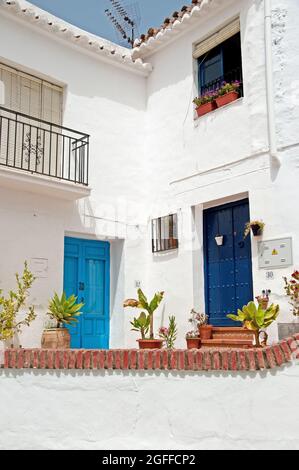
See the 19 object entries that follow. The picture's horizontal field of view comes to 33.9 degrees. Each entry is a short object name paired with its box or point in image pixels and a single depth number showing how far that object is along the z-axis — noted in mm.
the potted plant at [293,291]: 7191
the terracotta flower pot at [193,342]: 8484
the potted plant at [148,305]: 8913
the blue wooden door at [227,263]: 8648
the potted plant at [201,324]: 8594
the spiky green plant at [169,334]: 9184
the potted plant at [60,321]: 8117
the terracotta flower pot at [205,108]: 9414
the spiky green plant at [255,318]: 6238
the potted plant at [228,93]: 8969
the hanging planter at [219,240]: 9148
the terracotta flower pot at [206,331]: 8586
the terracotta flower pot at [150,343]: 8398
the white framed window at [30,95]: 9156
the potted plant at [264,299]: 7598
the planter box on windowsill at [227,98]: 8961
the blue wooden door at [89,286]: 9547
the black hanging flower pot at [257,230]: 7977
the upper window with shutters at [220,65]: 9148
